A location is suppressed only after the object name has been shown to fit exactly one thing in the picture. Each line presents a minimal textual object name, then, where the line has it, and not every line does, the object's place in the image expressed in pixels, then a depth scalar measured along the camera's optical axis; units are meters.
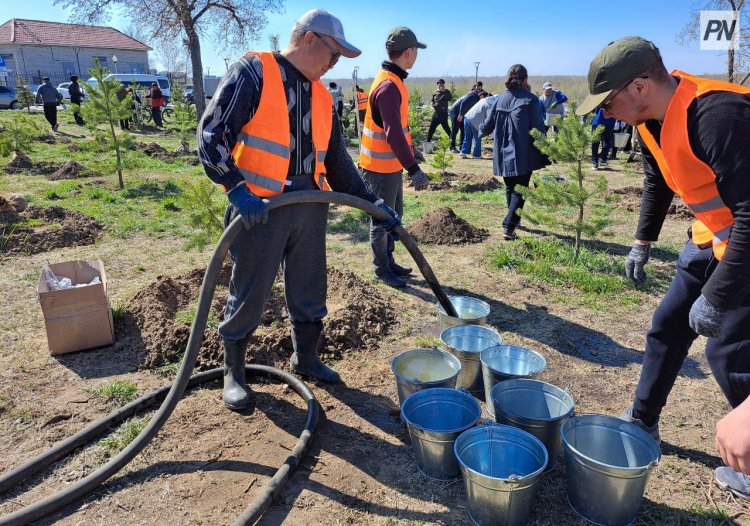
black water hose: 2.34
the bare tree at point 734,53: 11.23
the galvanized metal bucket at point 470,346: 3.23
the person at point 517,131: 5.94
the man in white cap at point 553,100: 12.84
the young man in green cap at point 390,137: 4.55
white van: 28.33
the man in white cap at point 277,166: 2.53
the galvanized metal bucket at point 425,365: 3.10
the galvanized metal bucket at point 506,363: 2.97
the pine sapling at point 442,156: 10.22
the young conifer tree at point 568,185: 5.38
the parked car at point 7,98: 26.53
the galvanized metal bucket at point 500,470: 2.15
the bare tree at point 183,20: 18.12
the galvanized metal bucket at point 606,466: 2.19
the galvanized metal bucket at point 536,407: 2.53
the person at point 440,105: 14.76
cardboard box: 3.65
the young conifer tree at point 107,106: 9.02
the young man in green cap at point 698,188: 1.86
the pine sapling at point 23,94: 22.47
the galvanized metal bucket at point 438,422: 2.50
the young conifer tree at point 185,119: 13.66
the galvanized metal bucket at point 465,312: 3.59
